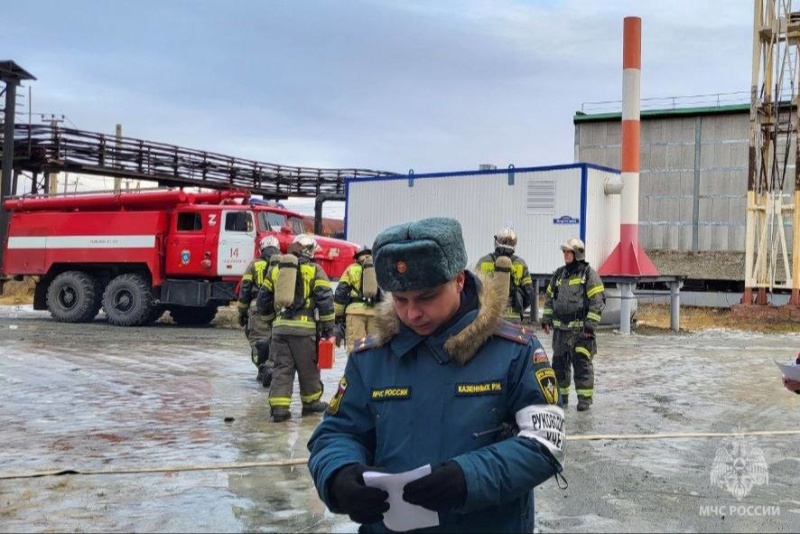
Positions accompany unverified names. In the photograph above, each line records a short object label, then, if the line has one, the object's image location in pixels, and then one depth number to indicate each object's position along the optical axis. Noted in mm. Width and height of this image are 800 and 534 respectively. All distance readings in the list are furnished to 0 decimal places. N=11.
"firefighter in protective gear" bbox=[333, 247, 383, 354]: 9820
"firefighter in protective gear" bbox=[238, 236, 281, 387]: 9953
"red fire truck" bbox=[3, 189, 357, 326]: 17922
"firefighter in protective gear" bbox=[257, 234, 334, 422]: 8203
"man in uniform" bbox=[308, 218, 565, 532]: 2332
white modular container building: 19891
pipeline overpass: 27234
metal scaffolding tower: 22531
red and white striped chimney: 20898
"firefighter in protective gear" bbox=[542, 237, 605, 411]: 8742
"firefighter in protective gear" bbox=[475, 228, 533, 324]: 8680
